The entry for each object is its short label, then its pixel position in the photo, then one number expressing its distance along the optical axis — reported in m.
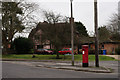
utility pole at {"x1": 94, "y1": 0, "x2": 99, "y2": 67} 17.62
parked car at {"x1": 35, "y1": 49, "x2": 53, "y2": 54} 49.60
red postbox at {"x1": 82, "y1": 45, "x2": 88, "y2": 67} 17.50
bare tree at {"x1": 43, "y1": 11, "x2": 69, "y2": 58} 32.67
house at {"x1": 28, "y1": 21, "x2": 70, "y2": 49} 32.79
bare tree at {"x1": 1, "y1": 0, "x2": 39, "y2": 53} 40.75
